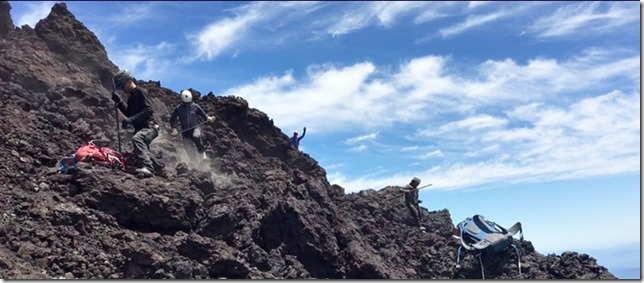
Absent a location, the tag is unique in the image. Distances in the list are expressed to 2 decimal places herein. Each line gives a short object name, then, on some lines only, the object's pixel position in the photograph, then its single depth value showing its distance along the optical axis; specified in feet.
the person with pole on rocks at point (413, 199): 63.82
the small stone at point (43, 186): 33.65
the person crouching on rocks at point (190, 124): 47.06
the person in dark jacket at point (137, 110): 39.14
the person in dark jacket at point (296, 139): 76.23
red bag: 37.24
